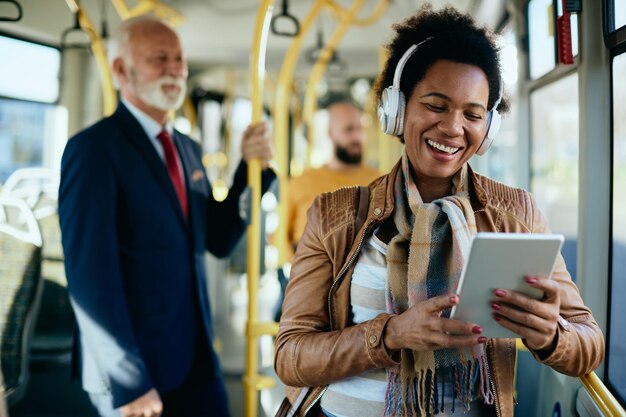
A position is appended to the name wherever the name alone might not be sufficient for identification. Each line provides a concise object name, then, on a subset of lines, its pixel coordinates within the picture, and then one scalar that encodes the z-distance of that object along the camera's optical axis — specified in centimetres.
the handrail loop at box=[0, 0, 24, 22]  226
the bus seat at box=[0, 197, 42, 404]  264
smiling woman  131
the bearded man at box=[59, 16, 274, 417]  197
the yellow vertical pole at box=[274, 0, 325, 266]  349
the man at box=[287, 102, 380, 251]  391
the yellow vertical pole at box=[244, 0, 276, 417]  244
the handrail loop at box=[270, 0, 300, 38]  307
